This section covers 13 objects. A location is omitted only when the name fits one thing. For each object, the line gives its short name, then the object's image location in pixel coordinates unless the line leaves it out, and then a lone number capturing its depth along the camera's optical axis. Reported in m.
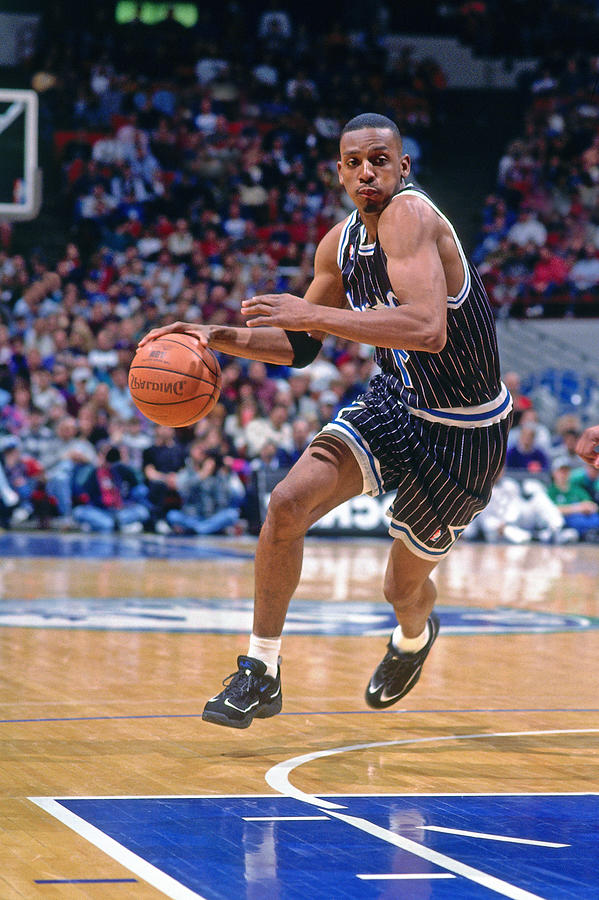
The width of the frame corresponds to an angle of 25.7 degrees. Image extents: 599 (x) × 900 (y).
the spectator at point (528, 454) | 16.33
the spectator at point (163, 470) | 15.30
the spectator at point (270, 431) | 15.91
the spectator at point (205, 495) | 15.39
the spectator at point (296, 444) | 15.53
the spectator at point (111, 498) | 15.20
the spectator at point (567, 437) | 15.86
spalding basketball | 4.68
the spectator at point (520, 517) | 15.69
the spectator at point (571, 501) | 15.85
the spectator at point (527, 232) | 21.45
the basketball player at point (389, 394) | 4.51
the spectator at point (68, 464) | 15.24
